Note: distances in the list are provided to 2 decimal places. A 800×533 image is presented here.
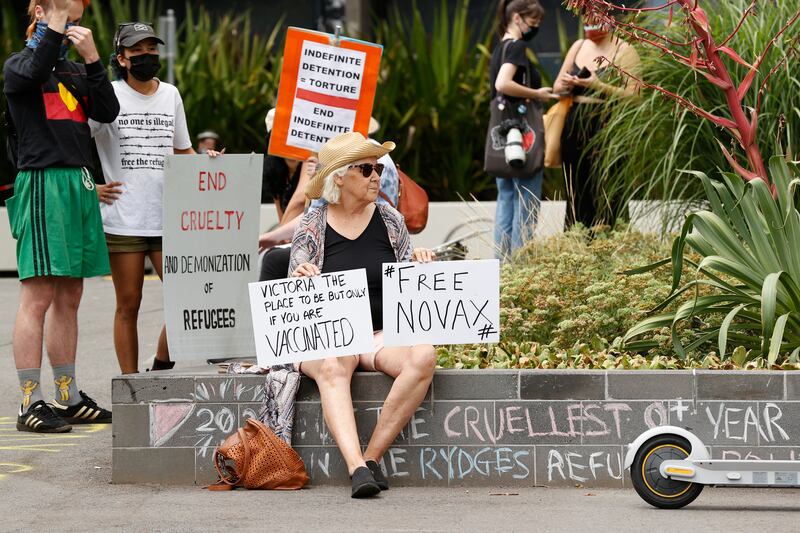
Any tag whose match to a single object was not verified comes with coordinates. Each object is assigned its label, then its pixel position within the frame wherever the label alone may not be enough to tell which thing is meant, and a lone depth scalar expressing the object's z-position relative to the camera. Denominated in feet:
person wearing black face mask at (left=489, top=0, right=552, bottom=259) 64.59
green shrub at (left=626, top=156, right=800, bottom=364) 42.68
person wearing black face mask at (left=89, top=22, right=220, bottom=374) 47.32
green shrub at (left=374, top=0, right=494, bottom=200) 98.22
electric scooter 34.65
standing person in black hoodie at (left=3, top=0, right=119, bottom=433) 45.19
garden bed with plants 42.29
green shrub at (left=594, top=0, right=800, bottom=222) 57.88
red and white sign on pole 52.11
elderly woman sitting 39.52
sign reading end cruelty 45.47
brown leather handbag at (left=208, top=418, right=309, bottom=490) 38.42
